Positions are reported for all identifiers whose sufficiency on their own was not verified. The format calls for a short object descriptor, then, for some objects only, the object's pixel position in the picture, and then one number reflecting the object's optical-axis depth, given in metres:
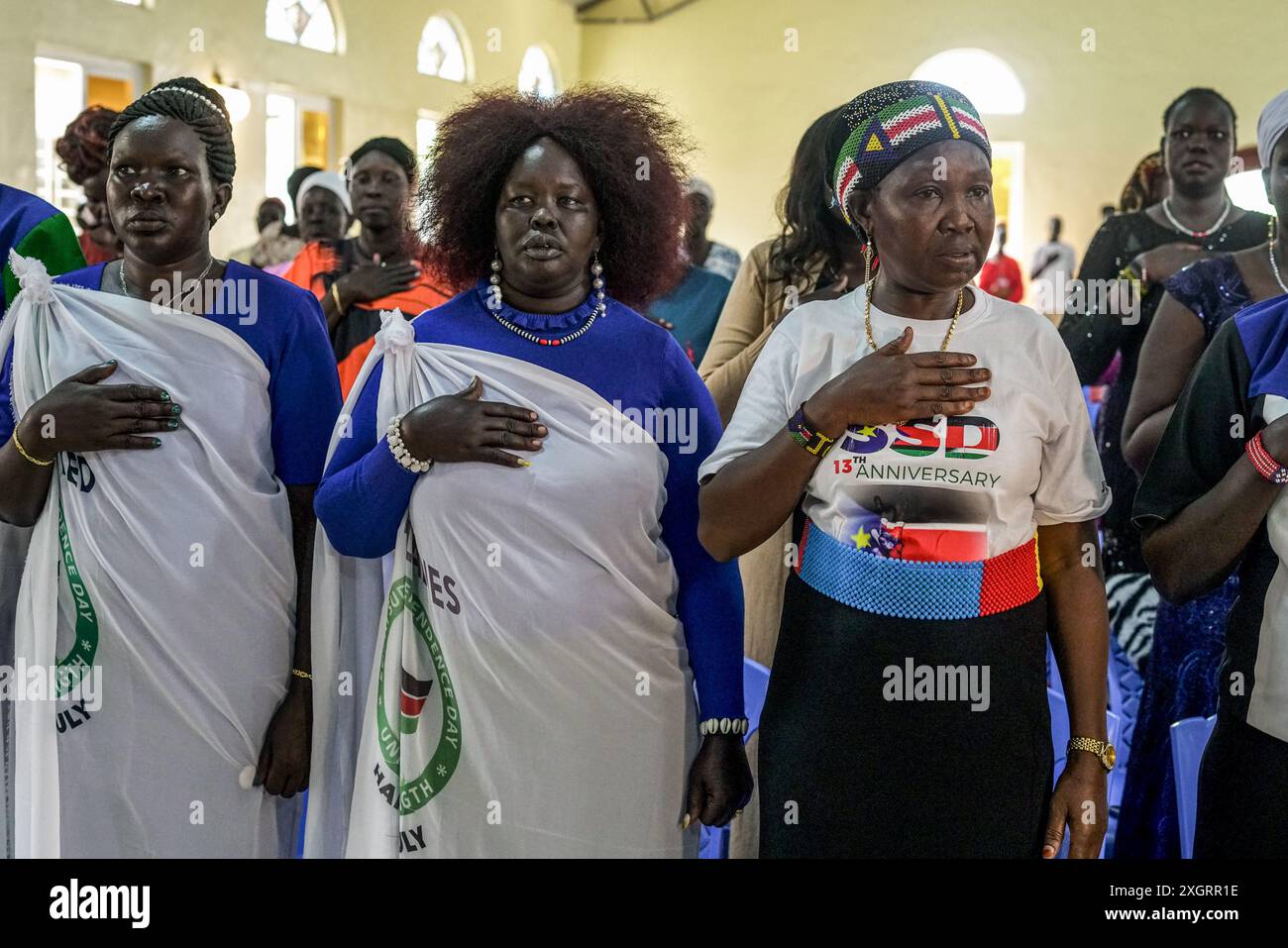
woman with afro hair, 2.20
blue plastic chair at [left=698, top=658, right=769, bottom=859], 2.88
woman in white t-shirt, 1.92
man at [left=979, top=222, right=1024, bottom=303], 14.54
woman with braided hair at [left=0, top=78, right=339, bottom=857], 2.33
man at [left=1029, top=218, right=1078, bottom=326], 14.69
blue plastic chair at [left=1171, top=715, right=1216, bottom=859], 2.61
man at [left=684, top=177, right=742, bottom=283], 5.28
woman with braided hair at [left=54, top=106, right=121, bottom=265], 3.37
